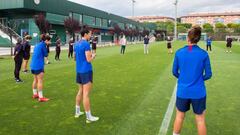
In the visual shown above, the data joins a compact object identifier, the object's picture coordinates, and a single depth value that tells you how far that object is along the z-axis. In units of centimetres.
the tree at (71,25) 3579
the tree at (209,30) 8571
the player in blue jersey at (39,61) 536
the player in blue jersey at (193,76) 274
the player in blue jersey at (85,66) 391
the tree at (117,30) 5244
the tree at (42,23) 2906
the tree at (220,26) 8637
